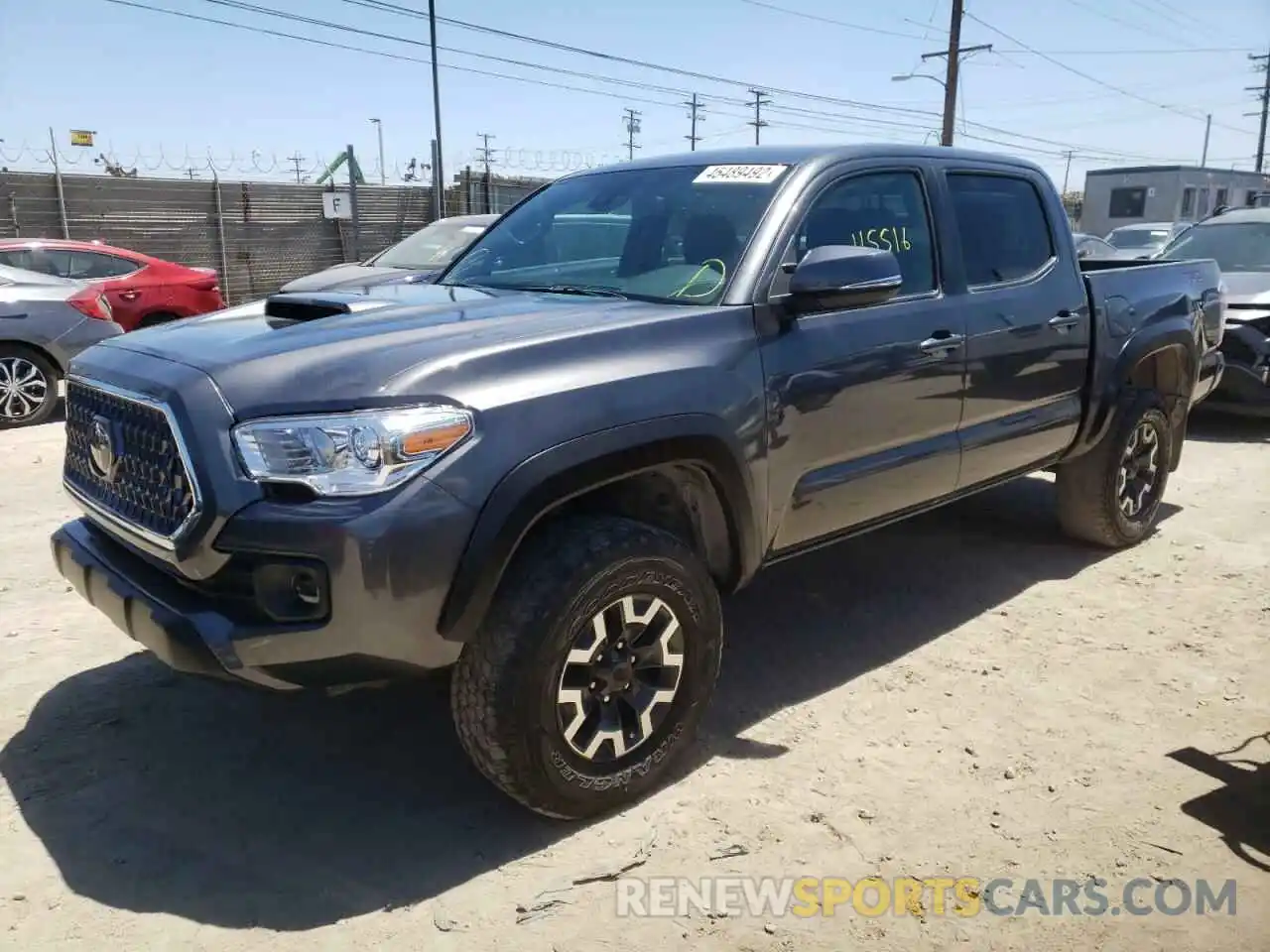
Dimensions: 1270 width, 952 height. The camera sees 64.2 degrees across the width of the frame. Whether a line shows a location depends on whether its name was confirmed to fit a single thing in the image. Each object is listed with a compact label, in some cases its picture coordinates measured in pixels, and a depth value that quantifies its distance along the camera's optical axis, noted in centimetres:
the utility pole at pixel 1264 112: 6100
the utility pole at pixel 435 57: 2466
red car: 997
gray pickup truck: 241
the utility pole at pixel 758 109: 5822
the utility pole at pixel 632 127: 7056
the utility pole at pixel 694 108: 6256
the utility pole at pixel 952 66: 3056
